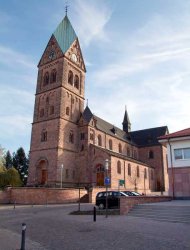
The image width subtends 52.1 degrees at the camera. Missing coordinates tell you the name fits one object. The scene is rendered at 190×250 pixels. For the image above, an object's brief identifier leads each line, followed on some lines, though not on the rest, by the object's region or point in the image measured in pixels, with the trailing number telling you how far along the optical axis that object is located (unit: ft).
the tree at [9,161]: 188.99
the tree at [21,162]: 184.44
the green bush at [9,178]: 104.63
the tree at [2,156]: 97.61
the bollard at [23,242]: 19.13
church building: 103.67
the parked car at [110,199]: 53.00
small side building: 58.85
